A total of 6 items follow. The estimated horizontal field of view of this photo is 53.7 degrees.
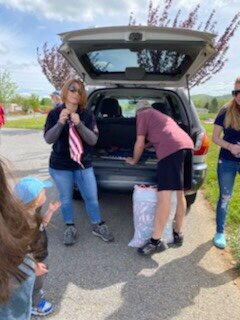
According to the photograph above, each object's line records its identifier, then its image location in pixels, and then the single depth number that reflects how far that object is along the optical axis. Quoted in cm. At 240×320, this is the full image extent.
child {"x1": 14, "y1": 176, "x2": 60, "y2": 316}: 161
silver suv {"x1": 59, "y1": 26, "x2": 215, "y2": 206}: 229
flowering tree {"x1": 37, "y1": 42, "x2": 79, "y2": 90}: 936
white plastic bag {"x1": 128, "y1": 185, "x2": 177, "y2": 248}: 244
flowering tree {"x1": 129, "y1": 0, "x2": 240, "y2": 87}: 756
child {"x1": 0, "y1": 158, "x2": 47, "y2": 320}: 74
